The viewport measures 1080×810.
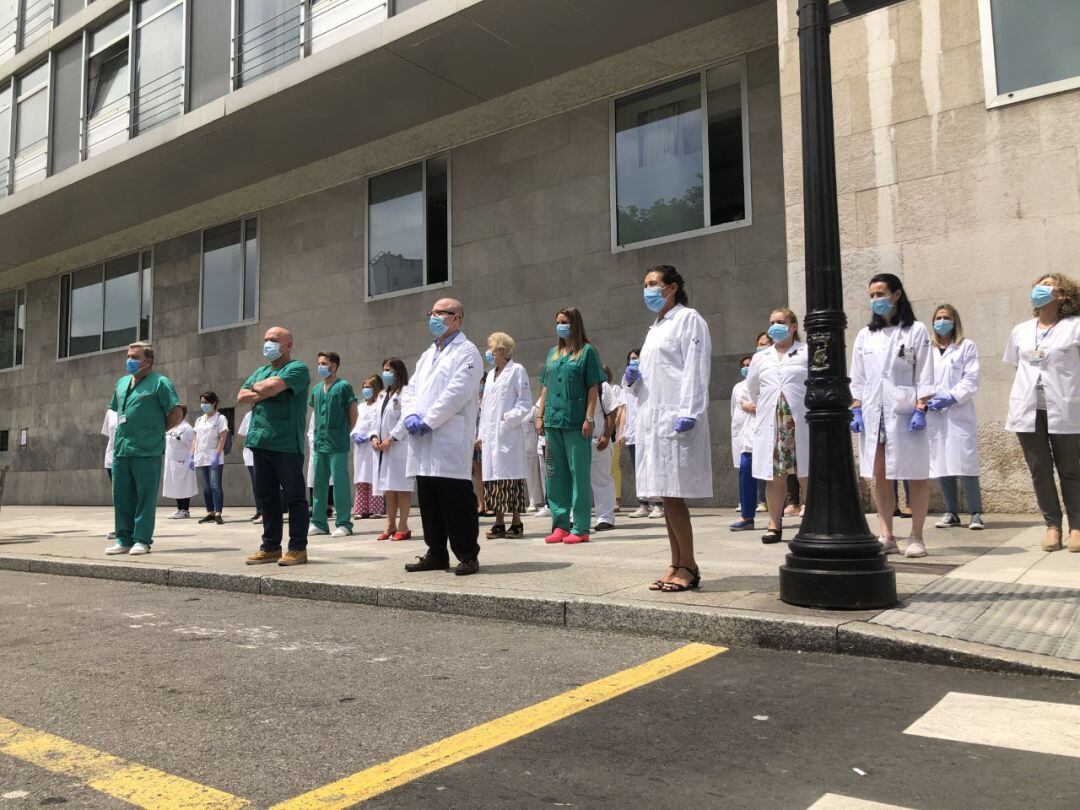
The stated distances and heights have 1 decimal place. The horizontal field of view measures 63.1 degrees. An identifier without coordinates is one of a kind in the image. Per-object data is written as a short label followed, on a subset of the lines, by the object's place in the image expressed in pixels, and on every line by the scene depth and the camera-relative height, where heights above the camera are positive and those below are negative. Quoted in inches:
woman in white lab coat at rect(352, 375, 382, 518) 420.2 +9.9
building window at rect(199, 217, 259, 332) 705.0 +165.0
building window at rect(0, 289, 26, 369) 929.5 +163.3
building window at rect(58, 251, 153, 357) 800.3 +164.6
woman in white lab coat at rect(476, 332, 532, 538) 334.6 +14.7
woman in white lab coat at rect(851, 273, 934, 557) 240.8 +18.7
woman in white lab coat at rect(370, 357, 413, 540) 350.6 +7.9
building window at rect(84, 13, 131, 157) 719.1 +329.5
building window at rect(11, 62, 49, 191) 789.9 +322.9
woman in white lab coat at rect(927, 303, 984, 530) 291.3 +14.0
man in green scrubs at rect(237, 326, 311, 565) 269.1 +10.0
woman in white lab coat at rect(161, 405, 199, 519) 530.0 +7.4
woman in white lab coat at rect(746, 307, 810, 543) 281.3 +17.0
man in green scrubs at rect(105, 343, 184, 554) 323.0 +12.1
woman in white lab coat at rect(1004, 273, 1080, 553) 244.8 +19.3
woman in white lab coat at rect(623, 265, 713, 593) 194.5 +10.4
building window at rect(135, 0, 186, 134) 669.9 +323.9
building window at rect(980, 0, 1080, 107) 335.3 +160.9
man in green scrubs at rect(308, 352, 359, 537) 365.4 +16.0
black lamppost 174.7 +23.8
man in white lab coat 234.2 +8.4
